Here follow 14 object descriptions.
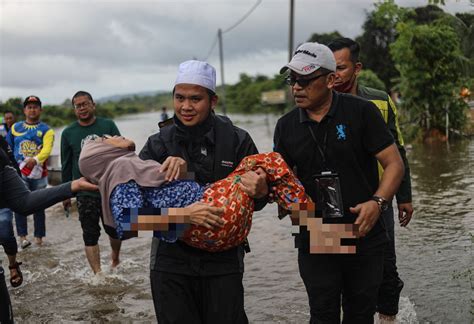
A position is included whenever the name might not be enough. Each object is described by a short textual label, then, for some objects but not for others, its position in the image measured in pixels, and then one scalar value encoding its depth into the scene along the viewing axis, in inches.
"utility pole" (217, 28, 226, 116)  1969.7
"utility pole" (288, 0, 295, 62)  921.5
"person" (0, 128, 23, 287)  193.9
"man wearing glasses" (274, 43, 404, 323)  129.6
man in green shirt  252.1
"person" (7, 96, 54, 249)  329.1
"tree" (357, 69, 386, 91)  1053.8
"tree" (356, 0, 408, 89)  1798.7
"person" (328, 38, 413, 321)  168.2
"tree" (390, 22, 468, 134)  663.8
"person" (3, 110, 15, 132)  443.5
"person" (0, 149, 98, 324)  144.9
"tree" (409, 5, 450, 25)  1333.7
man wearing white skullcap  124.0
